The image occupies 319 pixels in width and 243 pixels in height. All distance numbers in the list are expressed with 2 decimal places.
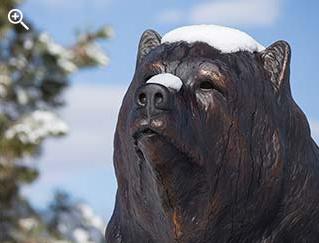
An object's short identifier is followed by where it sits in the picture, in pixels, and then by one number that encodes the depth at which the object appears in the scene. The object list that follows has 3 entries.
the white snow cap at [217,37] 4.97
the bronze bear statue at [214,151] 4.51
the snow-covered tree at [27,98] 20.58
